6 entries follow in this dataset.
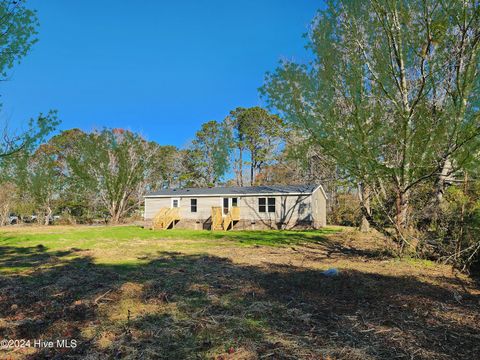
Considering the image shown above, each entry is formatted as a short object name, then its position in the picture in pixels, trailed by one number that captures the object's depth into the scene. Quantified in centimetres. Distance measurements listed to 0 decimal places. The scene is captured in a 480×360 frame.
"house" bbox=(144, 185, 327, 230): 2262
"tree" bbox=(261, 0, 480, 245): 705
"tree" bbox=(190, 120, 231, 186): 3706
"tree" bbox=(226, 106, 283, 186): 3547
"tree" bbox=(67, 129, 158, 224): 2981
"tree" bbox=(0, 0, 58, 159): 1020
